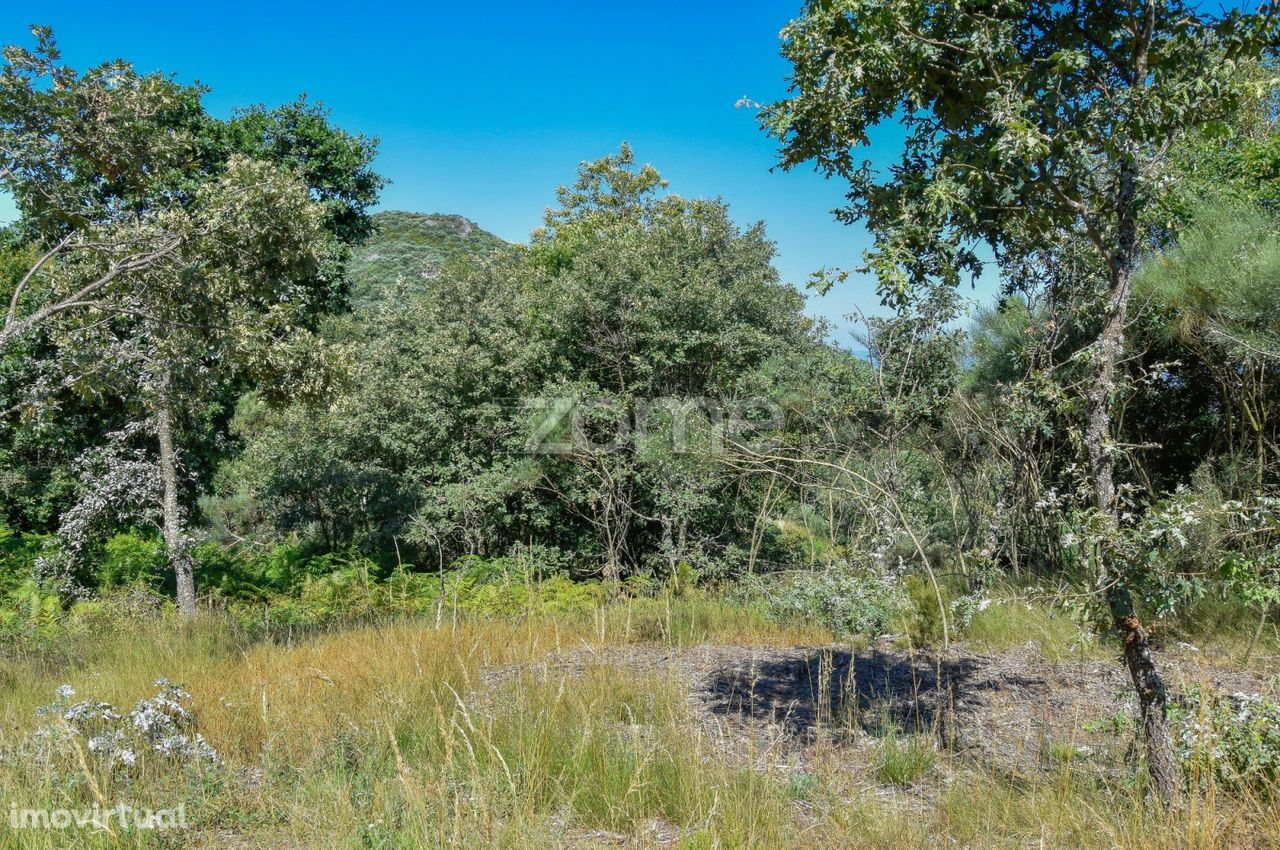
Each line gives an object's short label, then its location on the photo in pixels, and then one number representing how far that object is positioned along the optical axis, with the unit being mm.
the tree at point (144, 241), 5715
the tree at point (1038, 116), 3307
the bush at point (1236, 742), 3150
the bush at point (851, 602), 6410
